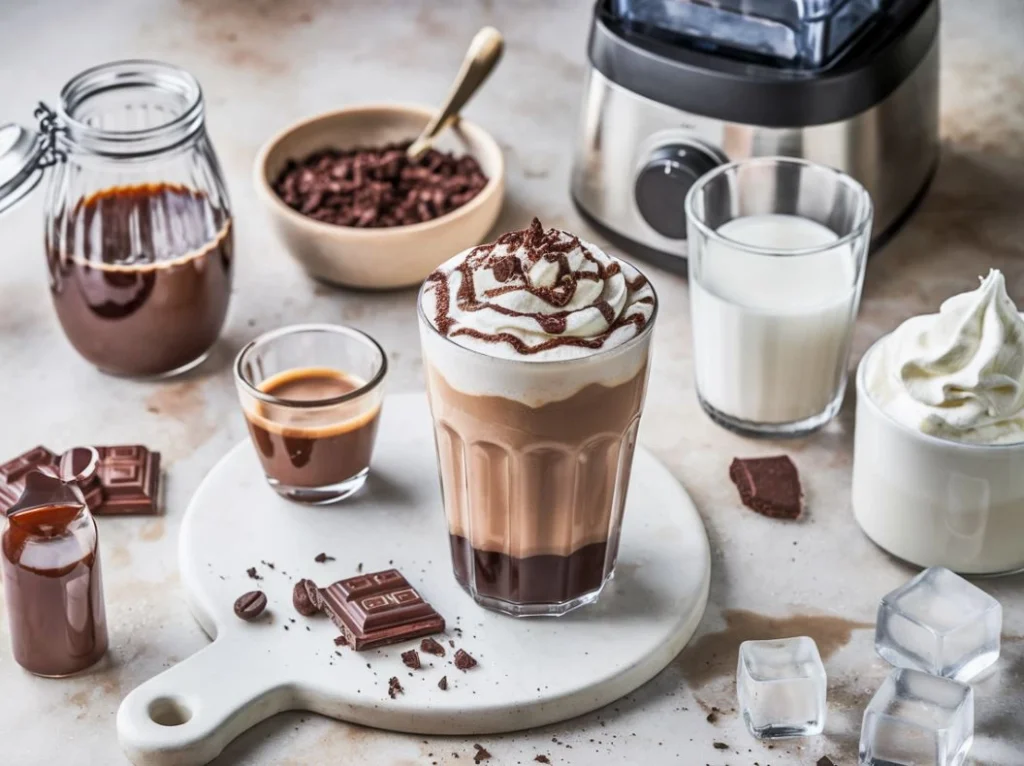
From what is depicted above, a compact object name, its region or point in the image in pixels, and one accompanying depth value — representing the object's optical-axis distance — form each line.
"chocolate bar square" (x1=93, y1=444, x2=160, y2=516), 1.46
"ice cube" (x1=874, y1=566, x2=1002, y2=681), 1.25
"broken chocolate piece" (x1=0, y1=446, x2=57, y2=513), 1.46
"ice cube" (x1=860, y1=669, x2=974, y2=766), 1.15
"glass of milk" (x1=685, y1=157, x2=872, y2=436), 1.54
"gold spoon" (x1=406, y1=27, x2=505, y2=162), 1.92
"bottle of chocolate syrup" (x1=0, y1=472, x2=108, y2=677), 1.22
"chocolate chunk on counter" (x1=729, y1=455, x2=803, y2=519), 1.47
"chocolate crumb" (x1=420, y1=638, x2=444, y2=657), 1.27
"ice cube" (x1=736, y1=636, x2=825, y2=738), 1.19
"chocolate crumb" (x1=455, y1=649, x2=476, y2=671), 1.25
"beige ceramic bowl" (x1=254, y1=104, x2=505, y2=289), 1.76
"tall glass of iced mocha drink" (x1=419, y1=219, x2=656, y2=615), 1.16
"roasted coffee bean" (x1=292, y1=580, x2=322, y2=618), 1.31
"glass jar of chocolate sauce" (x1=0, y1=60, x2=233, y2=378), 1.56
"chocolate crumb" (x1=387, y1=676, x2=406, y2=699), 1.22
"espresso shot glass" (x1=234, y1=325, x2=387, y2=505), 1.43
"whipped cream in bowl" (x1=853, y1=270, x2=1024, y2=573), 1.32
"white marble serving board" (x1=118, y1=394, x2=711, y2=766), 1.21
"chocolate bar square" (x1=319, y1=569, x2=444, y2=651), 1.27
